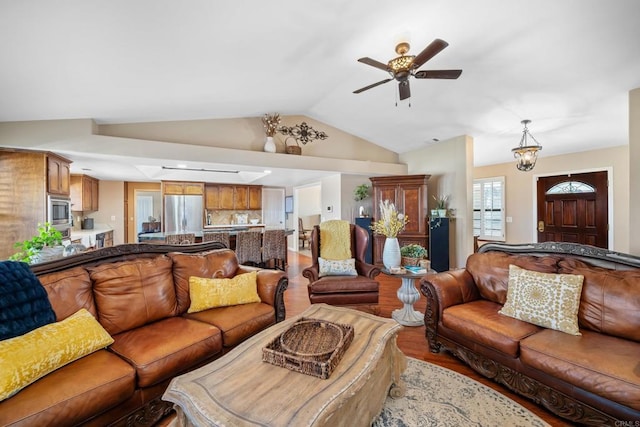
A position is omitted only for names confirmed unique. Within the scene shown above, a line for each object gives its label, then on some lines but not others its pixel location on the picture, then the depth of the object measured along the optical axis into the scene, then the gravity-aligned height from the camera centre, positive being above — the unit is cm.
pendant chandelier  408 +88
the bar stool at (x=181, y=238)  445 -40
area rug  165 -129
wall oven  348 +5
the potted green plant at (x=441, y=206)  522 +13
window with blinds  670 +10
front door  514 +6
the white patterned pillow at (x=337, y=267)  347 -71
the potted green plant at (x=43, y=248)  204 -26
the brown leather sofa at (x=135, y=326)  130 -84
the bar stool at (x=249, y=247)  491 -61
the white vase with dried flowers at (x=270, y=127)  488 +161
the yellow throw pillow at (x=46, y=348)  125 -71
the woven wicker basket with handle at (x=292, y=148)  521 +129
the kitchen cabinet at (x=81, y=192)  575 +52
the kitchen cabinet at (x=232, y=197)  722 +50
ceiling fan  238 +135
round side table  303 -110
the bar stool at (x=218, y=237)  479 -41
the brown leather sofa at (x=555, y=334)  149 -86
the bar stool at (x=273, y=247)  519 -65
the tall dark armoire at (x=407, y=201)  540 +25
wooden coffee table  108 -80
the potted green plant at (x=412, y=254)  314 -50
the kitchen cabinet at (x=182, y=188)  666 +70
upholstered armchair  315 -89
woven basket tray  133 -76
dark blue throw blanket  143 -49
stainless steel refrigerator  659 +2
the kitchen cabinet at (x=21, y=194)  326 +28
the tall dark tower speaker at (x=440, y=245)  521 -64
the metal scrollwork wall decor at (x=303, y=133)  517 +163
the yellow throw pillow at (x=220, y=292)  231 -70
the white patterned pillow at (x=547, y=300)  191 -67
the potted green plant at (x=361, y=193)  617 +47
